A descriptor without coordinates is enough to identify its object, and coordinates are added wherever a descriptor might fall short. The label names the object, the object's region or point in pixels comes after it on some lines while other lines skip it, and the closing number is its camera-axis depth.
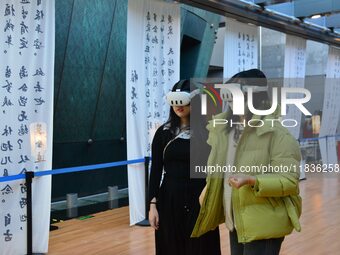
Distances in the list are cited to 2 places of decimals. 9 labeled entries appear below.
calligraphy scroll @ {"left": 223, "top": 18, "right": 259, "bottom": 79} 7.12
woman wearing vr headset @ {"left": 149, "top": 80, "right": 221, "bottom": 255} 2.72
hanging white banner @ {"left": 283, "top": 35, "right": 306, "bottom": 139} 8.34
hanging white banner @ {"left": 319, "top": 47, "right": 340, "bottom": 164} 9.80
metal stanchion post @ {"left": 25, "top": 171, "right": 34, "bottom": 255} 4.34
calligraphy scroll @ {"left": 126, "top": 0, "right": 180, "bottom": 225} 5.55
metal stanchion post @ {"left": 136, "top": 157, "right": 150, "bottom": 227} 5.72
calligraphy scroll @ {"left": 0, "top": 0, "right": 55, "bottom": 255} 4.22
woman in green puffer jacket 1.94
